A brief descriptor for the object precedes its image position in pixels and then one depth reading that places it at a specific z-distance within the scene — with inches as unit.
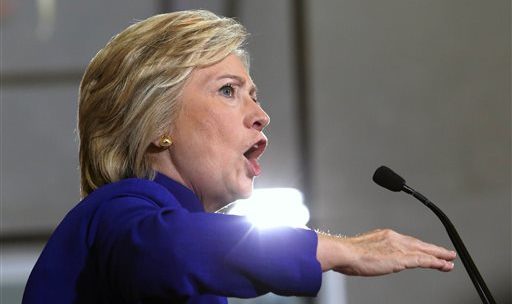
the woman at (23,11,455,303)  200.0
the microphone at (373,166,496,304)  209.5
